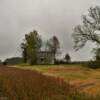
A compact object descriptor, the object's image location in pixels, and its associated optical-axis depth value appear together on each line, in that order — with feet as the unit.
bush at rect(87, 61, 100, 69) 86.90
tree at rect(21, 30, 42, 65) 127.79
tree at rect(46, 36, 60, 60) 163.40
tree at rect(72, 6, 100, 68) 95.22
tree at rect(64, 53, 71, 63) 159.35
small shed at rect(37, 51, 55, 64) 148.57
